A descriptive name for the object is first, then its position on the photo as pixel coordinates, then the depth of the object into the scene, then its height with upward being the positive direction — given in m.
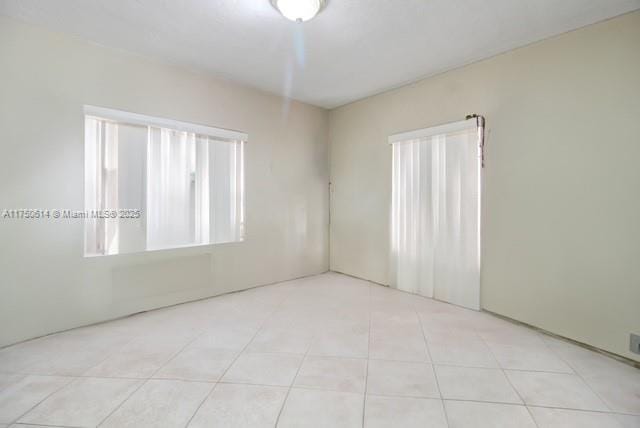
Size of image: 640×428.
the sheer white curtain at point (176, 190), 2.99 +0.24
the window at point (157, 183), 2.70 +0.29
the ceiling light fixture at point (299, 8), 1.98 +1.42
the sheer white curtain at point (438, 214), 3.04 -0.01
